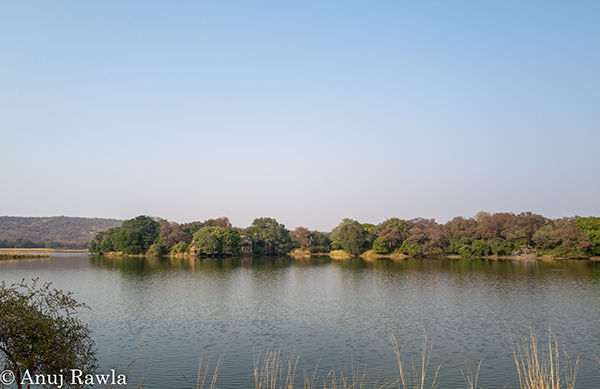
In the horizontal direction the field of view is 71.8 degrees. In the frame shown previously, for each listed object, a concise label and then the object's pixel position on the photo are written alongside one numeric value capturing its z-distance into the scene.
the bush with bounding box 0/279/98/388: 8.23
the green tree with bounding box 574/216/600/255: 71.00
